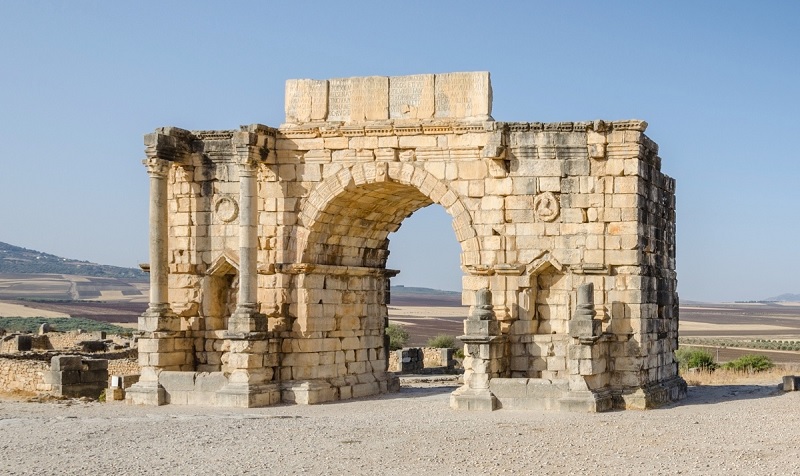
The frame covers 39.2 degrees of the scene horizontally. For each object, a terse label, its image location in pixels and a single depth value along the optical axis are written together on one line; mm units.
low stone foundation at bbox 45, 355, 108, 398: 19453
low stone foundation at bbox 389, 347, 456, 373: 25312
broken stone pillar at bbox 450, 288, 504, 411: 16062
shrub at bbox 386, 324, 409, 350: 33719
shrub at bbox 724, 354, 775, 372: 25297
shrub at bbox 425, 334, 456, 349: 34750
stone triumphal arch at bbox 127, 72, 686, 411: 16312
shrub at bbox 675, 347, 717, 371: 26250
